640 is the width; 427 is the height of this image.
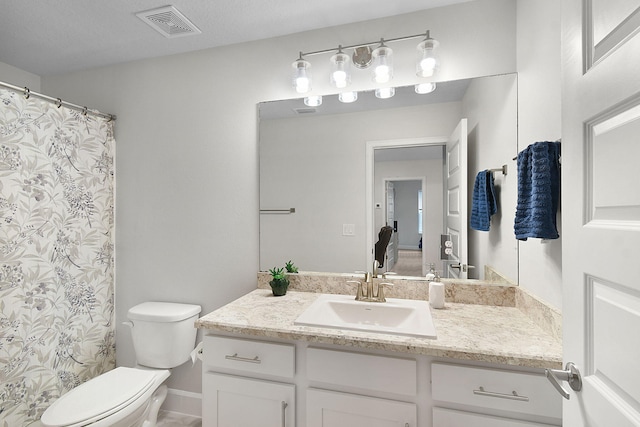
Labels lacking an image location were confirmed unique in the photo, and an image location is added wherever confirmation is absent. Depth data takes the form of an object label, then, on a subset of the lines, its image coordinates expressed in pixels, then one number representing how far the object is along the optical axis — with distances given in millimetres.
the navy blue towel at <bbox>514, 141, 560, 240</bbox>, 1130
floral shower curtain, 1708
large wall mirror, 1603
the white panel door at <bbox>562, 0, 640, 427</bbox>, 574
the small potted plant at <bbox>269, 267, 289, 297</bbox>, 1784
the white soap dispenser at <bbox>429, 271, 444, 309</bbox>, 1541
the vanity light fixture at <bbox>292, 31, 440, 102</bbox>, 1625
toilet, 1435
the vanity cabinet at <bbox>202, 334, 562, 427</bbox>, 1059
